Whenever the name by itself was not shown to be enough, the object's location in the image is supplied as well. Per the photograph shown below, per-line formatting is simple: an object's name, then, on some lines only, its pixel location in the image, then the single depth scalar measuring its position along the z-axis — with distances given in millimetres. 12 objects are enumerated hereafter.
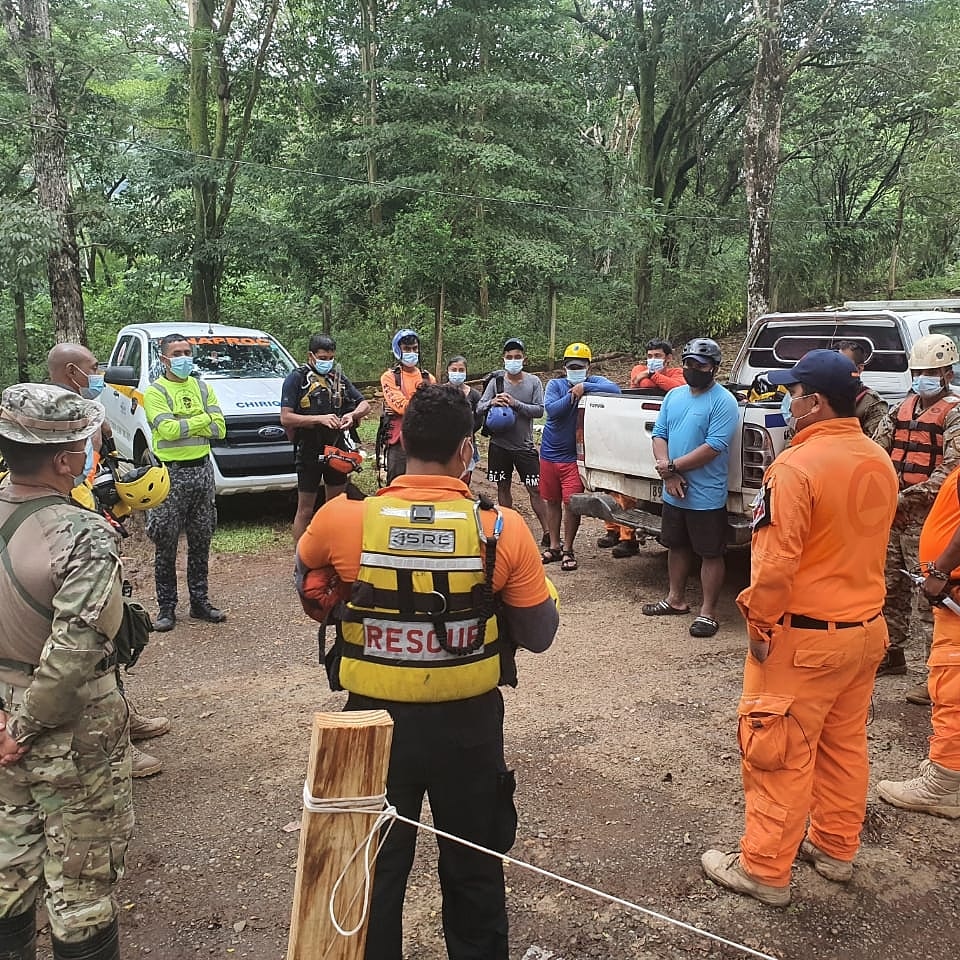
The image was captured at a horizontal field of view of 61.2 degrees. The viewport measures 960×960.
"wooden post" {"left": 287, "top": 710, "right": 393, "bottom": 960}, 1638
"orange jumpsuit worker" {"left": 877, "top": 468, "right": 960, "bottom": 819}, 3281
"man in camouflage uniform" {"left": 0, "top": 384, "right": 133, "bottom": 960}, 2152
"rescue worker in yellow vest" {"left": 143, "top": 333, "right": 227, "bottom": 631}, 5562
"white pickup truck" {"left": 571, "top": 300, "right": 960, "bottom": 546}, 5305
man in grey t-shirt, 7227
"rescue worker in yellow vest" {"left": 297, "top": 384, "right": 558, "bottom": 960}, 2117
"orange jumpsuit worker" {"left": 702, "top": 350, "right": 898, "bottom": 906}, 2684
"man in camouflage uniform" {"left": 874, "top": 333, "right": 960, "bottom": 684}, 4184
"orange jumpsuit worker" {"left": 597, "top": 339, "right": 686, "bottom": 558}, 7324
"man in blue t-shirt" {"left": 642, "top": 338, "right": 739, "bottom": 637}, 5227
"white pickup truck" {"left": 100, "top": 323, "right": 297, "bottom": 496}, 7887
